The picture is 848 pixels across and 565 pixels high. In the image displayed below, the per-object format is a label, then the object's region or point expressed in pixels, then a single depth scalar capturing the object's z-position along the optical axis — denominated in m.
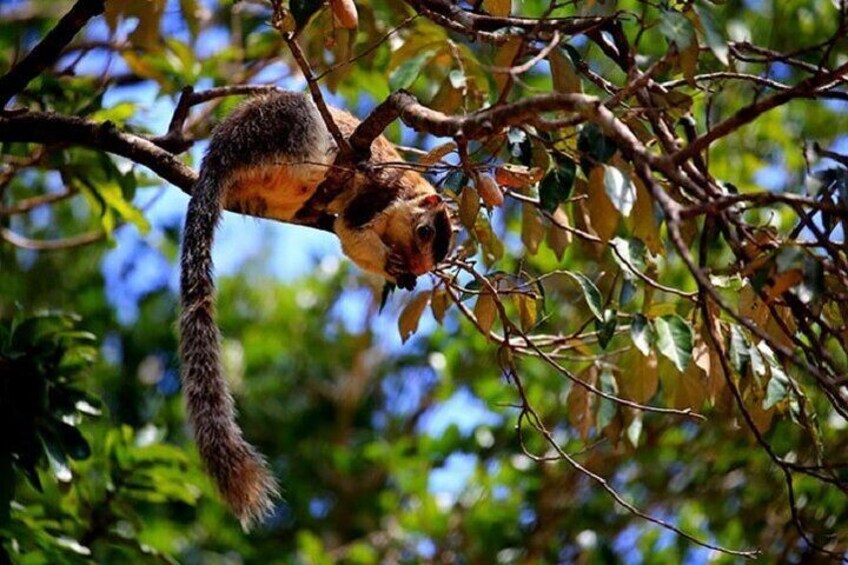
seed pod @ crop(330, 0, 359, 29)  6.58
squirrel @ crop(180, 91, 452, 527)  6.79
